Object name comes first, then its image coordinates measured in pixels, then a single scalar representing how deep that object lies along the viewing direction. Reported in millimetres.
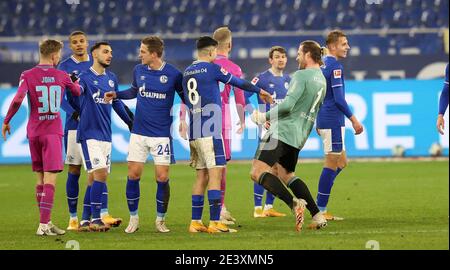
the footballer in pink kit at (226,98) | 22250
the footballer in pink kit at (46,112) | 19609
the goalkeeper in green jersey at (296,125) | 19266
